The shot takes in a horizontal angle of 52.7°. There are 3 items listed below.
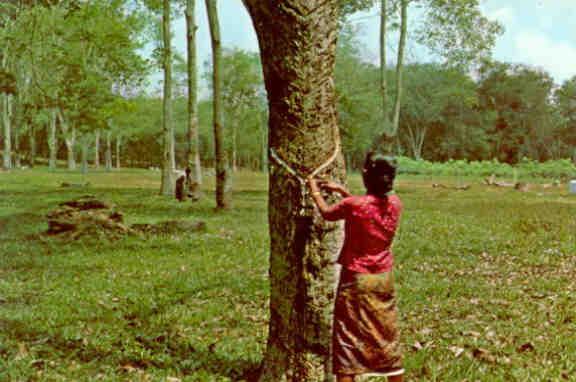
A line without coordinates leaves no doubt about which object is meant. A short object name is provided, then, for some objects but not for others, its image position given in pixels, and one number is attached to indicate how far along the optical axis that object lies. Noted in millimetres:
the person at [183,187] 30591
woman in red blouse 5223
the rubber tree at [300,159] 5617
